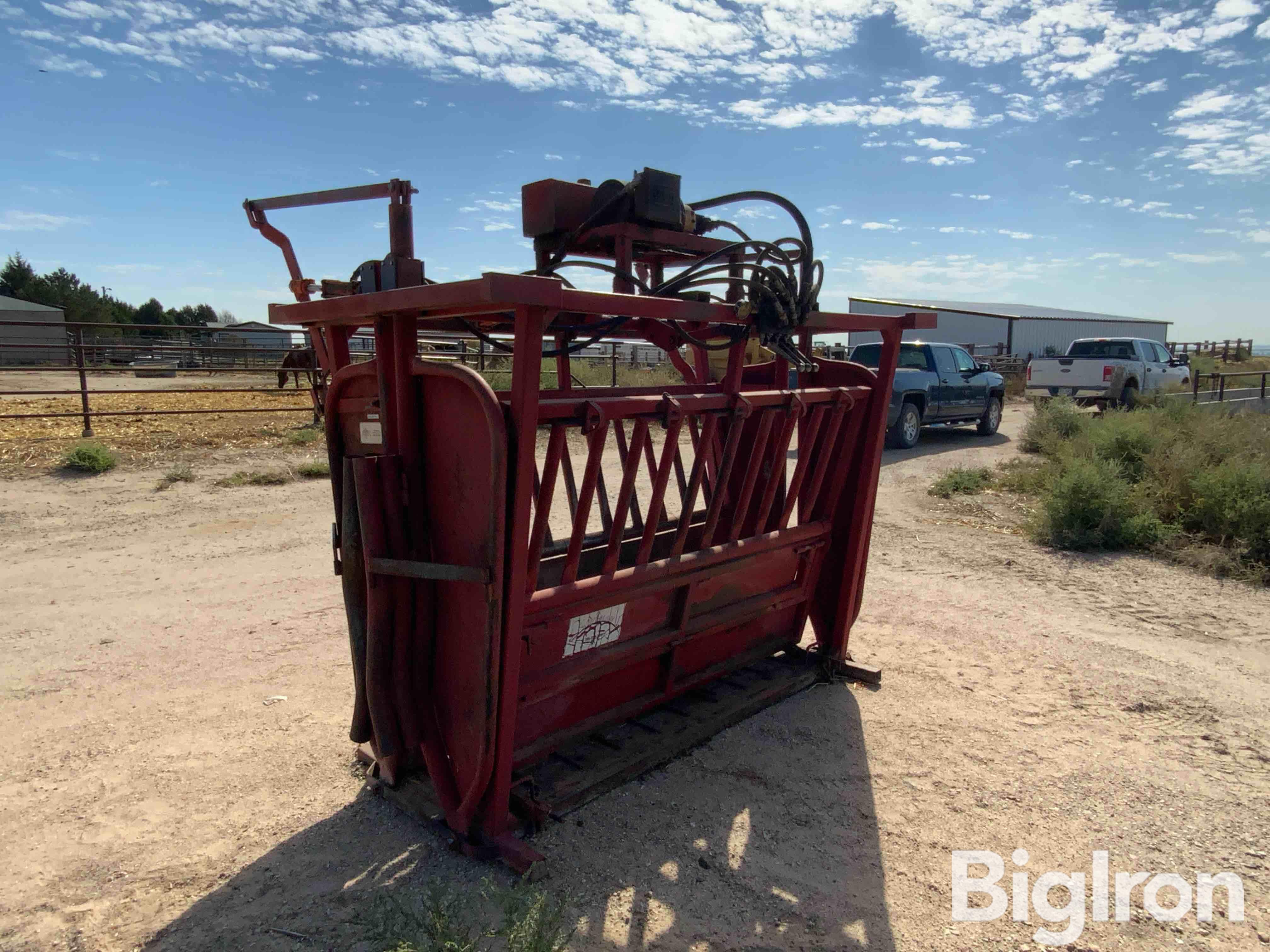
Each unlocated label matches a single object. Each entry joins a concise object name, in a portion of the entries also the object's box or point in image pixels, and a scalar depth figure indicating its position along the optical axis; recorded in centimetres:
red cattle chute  271
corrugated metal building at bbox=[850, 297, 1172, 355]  4525
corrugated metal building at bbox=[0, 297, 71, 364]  3269
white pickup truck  1800
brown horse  1484
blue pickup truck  1379
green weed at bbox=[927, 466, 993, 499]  991
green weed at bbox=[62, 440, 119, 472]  938
